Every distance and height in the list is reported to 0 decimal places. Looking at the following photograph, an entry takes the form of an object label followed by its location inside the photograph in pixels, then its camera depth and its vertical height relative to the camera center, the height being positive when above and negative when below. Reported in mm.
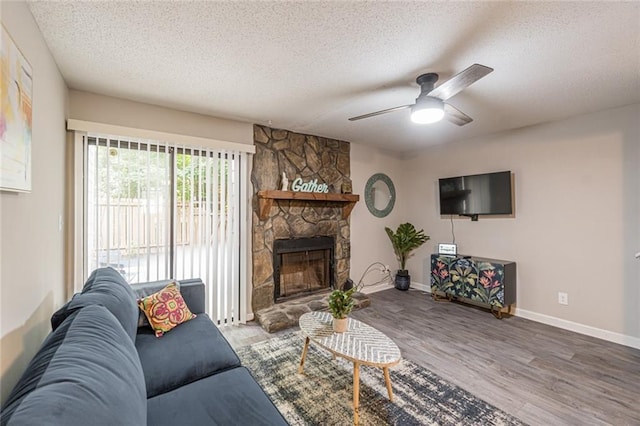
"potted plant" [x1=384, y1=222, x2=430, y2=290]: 4664 -463
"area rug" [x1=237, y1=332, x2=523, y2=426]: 1794 -1294
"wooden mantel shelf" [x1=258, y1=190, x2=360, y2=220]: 3398 +227
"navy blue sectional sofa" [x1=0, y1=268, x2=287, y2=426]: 753 -575
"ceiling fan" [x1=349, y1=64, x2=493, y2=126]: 1886 +900
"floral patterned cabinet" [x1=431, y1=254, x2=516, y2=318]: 3441 -865
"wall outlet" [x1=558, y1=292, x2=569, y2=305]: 3231 -988
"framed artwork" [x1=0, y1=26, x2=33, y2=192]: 1150 +449
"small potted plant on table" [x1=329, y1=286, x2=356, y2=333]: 2101 -702
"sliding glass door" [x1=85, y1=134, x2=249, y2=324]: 2617 +17
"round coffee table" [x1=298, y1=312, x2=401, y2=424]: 1763 -898
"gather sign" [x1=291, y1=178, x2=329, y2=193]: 3752 +397
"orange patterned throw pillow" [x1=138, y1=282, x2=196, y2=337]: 2014 -702
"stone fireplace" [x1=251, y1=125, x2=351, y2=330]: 3537 -83
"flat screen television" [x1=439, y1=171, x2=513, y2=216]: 3672 +276
